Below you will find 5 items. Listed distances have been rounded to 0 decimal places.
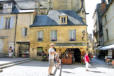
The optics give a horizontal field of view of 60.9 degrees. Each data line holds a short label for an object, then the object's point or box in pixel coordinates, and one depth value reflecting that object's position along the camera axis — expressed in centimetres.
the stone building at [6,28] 1530
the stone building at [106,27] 1433
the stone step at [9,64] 738
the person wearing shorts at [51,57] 508
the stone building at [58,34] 1379
